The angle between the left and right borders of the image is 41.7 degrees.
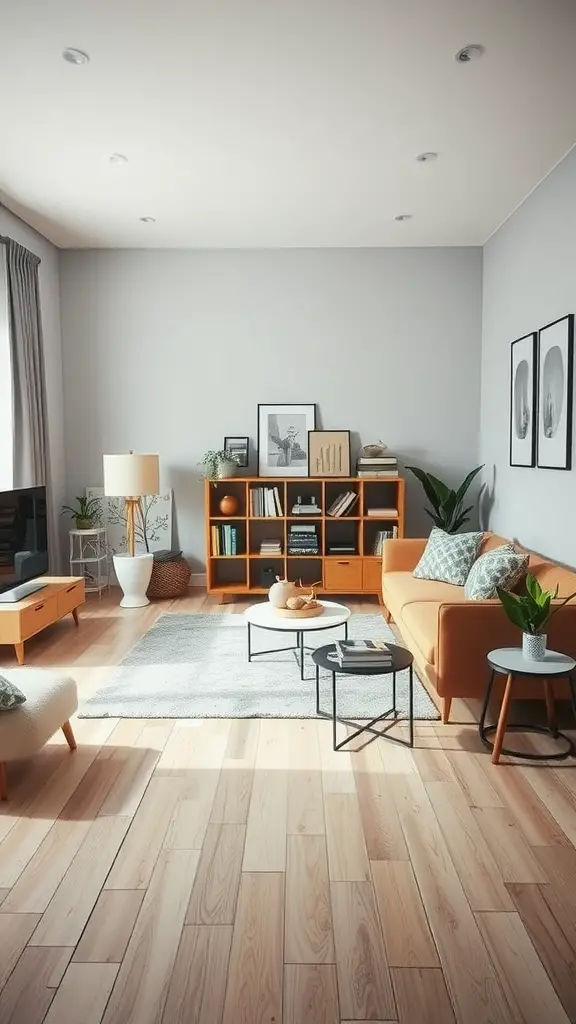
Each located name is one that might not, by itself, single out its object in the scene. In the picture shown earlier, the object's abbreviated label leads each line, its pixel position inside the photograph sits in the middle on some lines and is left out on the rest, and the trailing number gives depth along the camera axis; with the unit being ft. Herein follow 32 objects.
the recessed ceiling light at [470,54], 9.95
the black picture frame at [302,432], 20.25
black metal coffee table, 9.82
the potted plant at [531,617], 9.54
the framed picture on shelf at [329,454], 19.97
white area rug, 11.41
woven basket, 19.72
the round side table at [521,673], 9.23
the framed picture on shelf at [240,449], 20.30
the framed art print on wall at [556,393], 13.25
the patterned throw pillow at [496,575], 12.24
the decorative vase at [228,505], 19.52
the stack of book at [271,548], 19.44
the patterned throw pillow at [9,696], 8.52
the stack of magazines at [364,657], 9.90
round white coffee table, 12.03
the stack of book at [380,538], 19.40
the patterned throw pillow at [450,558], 15.10
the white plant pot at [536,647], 9.59
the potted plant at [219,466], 19.38
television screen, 14.39
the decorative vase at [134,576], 18.78
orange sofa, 10.39
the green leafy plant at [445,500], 18.93
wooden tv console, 13.78
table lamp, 18.57
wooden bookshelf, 19.24
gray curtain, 17.11
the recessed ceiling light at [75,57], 10.00
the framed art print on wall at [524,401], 15.31
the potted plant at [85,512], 19.88
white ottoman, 8.46
